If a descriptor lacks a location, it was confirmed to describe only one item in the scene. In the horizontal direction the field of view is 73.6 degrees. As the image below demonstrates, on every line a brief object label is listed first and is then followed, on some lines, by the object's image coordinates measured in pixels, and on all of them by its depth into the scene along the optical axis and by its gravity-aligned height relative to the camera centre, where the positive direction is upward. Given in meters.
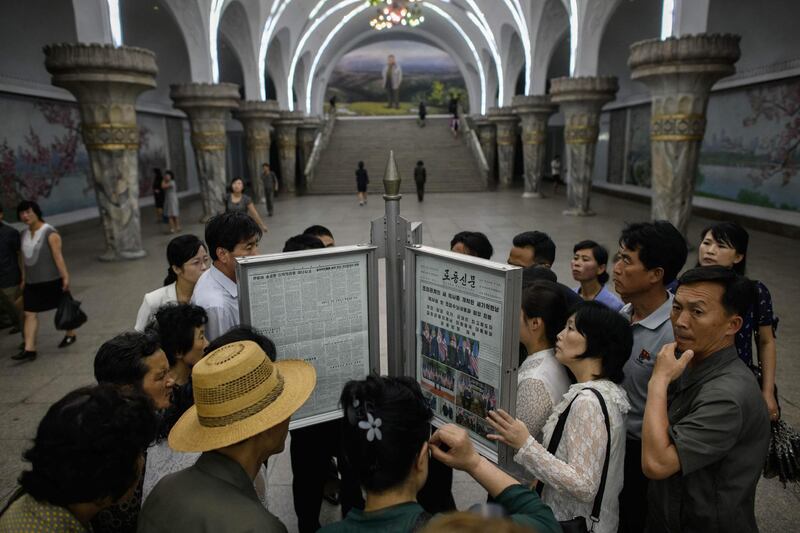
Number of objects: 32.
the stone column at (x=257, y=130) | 17.08 +0.81
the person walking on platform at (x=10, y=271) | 4.97 -1.04
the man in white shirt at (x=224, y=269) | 2.55 -0.56
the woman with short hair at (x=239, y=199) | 8.68 -0.70
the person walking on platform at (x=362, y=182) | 16.20 -0.83
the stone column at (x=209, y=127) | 12.51 +0.69
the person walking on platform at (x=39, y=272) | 5.00 -1.06
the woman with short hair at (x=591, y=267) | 3.19 -0.68
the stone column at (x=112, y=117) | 8.17 +0.65
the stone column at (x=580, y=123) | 12.52 +0.68
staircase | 21.17 -0.03
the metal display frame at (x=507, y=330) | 1.74 -0.57
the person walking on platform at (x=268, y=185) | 14.30 -0.79
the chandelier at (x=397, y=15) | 18.83 +4.84
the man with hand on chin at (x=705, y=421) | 1.62 -0.83
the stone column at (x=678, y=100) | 7.95 +0.78
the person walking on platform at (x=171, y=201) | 11.80 -0.99
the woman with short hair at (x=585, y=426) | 1.66 -0.86
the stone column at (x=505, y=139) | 21.09 +0.52
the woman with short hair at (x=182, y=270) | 2.97 -0.63
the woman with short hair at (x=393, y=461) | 1.29 -0.76
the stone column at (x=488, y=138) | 24.22 +0.64
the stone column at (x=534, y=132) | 17.14 +0.64
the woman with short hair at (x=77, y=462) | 1.30 -0.74
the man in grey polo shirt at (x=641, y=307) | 2.17 -0.68
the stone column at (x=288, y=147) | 20.98 +0.29
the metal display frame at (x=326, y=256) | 2.06 -0.49
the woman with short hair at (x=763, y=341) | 2.67 -0.95
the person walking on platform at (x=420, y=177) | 16.33 -0.71
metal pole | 2.21 -0.48
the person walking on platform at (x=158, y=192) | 13.58 -0.89
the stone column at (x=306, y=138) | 23.90 +0.73
